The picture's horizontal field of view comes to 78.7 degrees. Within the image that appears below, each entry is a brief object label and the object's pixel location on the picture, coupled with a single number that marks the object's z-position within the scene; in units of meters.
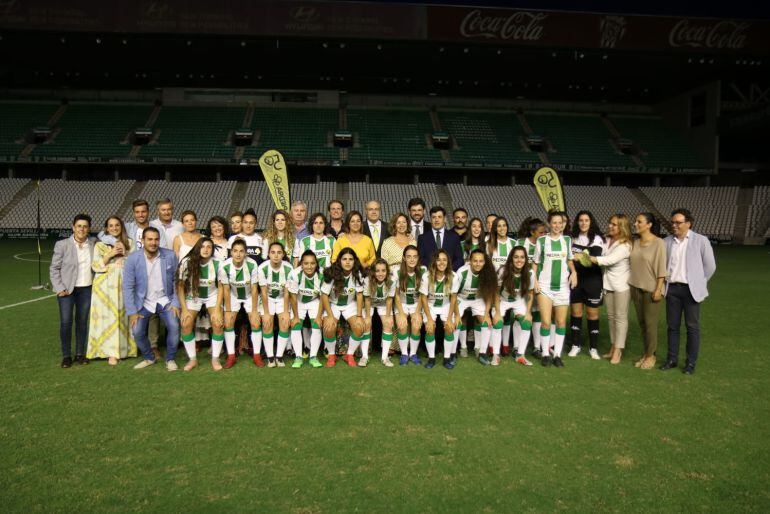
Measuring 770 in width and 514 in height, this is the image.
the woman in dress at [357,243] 5.85
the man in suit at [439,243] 5.93
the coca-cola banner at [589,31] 23.05
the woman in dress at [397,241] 5.86
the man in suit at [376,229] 6.15
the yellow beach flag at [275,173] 9.71
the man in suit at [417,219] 6.04
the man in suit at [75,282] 5.32
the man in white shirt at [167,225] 5.97
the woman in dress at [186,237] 5.84
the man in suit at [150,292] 5.32
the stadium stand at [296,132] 27.42
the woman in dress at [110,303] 5.62
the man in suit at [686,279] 5.24
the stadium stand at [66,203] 24.11
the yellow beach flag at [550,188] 9.02
